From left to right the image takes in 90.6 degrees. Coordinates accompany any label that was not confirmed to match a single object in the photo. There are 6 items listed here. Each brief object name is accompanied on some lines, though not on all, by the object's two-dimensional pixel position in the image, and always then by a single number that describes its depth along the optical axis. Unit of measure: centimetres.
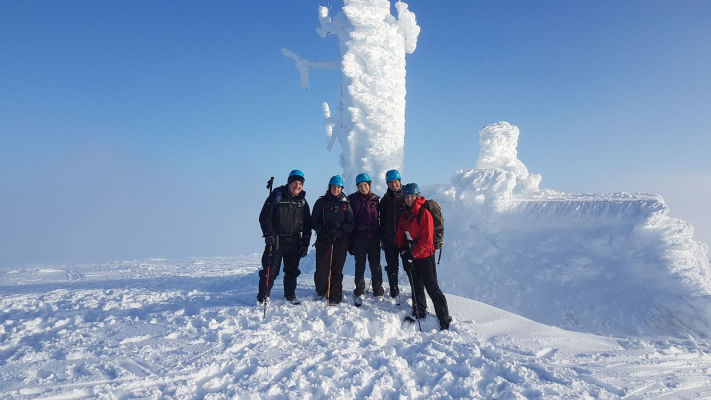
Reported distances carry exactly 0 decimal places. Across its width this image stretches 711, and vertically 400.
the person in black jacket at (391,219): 593
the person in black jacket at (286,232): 586
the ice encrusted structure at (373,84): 1745
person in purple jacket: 615
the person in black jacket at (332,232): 595
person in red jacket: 524
